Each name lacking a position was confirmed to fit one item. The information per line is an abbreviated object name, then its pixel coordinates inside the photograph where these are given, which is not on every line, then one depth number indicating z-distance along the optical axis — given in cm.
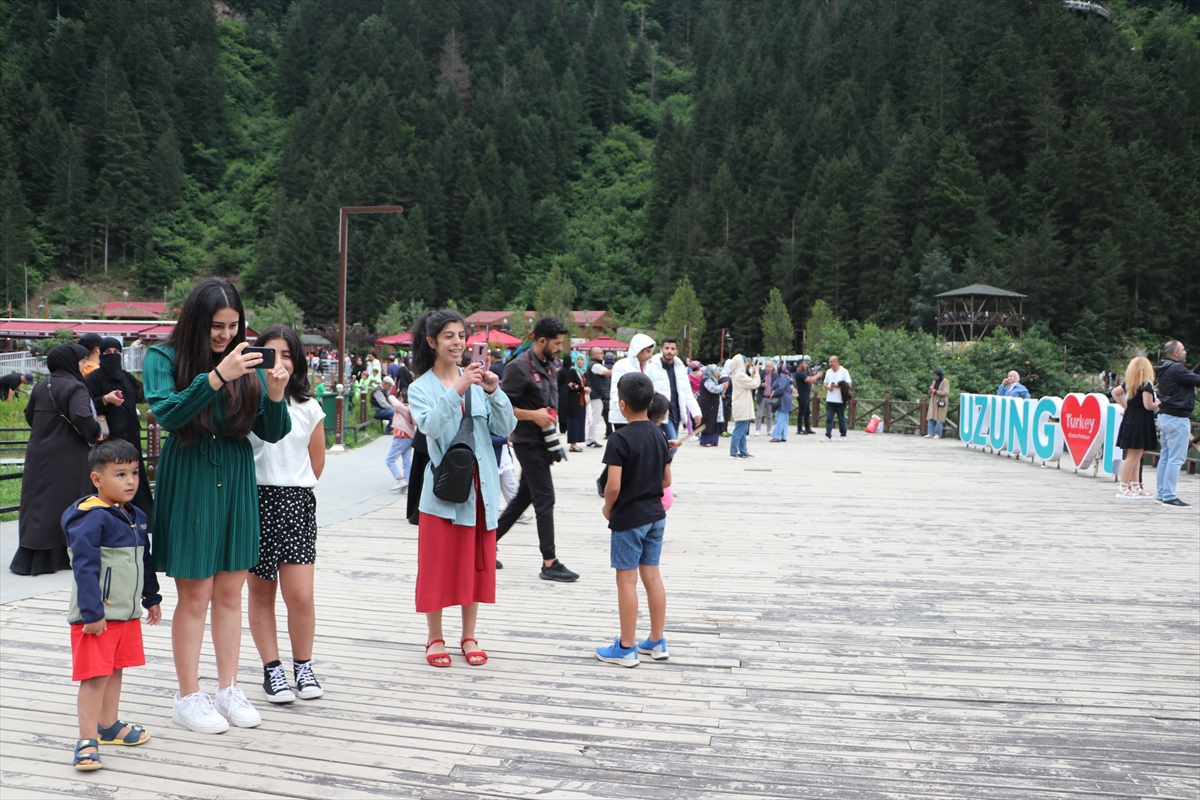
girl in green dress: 318
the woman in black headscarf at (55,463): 570
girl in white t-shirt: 360
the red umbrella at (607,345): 5022
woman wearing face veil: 625
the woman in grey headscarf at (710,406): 1683
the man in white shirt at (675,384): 950
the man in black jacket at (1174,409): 963
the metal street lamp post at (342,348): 1431
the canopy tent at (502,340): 3190
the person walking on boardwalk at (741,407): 1538
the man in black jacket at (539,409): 585
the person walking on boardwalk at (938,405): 2127
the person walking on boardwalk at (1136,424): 1012
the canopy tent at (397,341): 5262
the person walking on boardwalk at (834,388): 1925
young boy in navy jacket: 295
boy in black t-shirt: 427
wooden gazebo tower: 4744
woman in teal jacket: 415
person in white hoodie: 834
